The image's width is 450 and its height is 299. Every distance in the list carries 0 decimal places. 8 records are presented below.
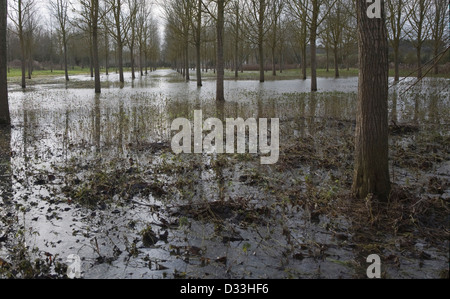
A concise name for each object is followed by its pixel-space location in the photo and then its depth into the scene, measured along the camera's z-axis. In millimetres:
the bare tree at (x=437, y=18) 24725
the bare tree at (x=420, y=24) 25998
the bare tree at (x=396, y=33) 23900
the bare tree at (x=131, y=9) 32625
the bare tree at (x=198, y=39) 22130
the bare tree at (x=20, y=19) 23561
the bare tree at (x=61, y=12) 33372
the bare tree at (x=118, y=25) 28991
